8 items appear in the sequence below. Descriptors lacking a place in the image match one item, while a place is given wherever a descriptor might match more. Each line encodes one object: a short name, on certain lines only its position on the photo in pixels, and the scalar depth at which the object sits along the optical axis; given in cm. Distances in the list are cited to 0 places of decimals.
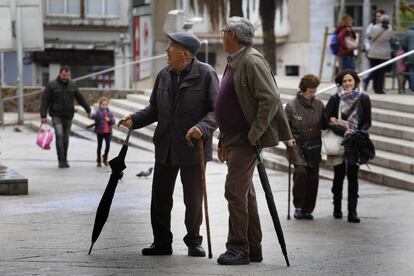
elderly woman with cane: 1441
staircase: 1898
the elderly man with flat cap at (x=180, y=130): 1055
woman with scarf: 1420
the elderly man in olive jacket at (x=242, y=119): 995
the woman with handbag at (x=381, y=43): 2581
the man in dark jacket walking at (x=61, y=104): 2273
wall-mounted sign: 4838
